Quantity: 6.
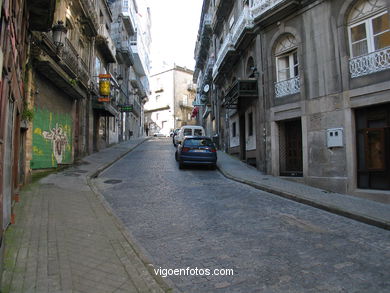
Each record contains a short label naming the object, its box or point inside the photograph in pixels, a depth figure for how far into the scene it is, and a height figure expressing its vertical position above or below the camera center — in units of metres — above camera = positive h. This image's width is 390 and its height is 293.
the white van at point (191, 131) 23.29 +2.08
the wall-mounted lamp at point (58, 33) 10.87 +4.71
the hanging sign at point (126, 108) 27.23 +4.68
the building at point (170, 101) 61.41 +12.10
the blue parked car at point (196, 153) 14.36 +0.21
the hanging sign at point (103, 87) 19.03 +4.62
